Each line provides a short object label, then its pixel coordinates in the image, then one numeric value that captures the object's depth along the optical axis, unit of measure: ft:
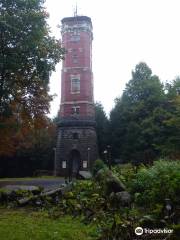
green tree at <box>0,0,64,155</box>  33.23
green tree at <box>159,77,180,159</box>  52.13
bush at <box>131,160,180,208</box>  17.56
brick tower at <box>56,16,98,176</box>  76.83
